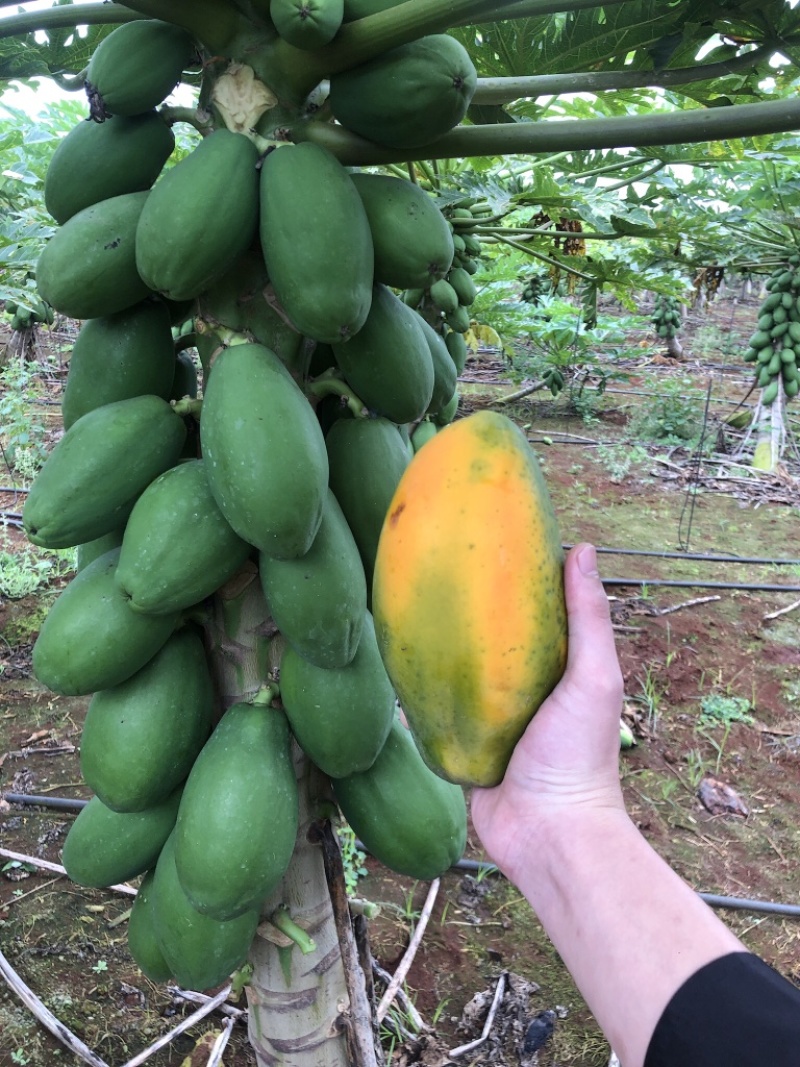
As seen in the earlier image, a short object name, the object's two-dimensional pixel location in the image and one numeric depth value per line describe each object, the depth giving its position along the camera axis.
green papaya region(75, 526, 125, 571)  1.19
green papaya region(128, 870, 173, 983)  1.28
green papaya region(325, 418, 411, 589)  1.12
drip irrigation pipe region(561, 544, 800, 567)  5.30
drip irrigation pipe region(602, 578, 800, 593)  4.93
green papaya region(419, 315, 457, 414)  1.37
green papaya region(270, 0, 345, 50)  0.88
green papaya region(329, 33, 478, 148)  0.95
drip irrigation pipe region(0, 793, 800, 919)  2.72
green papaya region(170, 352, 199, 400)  1.25
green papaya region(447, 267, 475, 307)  3.45
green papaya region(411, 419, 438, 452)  2.99
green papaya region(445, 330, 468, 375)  3.52
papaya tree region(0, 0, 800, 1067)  0.95
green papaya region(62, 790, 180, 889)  1.23
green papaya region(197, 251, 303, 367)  1.10
